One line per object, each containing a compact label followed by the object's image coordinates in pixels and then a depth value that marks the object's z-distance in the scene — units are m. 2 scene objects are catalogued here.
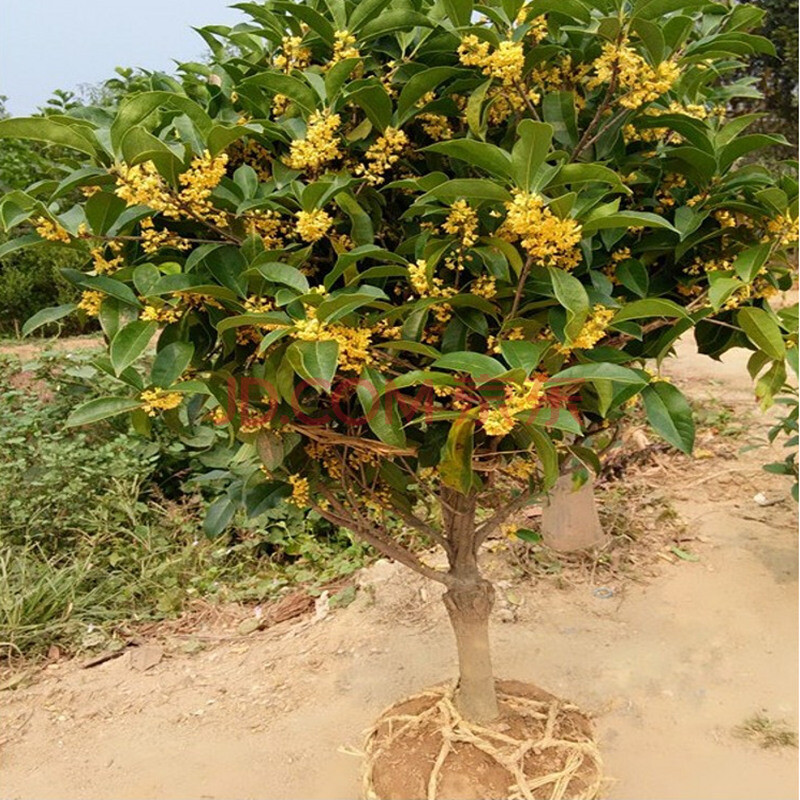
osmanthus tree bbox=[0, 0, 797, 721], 1.07
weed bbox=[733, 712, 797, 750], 2.31
